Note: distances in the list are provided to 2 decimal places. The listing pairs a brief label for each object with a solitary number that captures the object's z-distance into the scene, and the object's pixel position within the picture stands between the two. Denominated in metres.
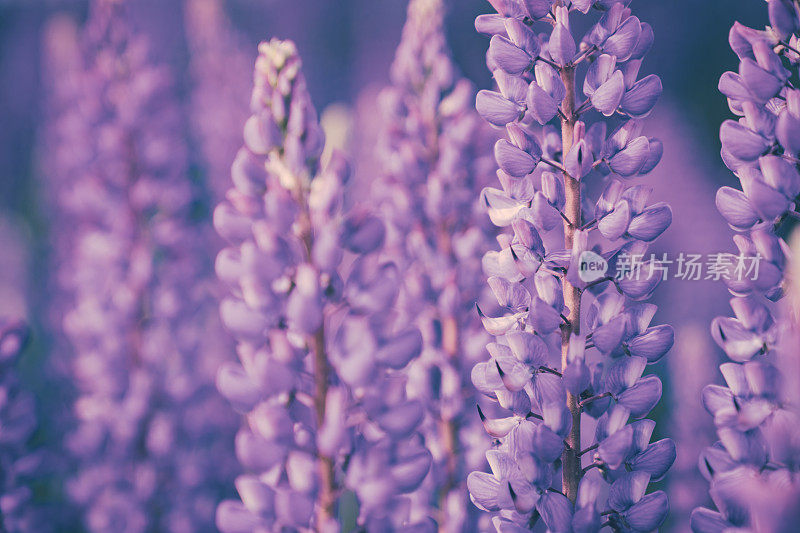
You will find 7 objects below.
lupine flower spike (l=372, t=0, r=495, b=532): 0.62
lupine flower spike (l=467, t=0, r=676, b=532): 0.53
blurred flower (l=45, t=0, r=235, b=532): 0.68
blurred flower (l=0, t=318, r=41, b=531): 0.60
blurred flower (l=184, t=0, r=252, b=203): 1.07
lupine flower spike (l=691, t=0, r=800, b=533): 0.52
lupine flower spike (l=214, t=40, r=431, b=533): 0.53
